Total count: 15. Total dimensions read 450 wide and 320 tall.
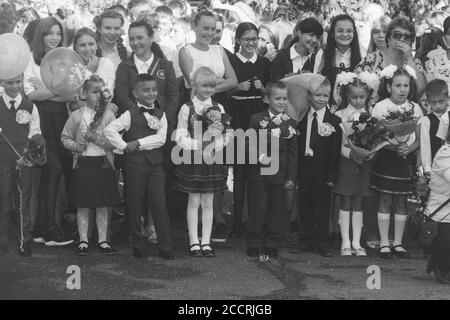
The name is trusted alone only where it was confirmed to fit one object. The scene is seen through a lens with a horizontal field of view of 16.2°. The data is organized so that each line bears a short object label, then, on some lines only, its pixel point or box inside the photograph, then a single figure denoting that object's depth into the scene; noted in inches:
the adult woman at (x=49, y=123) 531.6
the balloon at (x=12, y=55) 495.7
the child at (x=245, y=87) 563.8
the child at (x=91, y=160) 515.8
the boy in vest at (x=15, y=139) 513.0
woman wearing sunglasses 560.1
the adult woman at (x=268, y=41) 634.7
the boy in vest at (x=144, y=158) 510.6
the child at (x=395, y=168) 527.0
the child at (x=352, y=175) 532.1
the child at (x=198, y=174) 518.1
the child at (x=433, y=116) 515.3
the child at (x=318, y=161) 531.1
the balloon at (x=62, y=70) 500.8
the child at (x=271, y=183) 521.8
